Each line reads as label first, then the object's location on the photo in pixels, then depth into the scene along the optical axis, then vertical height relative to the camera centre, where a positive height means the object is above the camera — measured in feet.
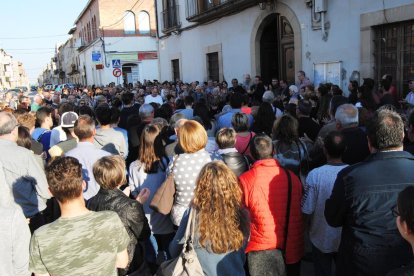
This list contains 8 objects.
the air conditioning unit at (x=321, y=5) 29.53 +6.12
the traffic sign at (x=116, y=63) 49.32 +4.02
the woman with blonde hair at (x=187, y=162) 10.18 -1.99
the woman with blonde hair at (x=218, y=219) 7.83 -2.80
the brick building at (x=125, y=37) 102.47 +15.66
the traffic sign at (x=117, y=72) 49.10 +2.82
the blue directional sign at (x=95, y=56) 69.21 +7.14
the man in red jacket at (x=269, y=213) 9.16 -3.18
